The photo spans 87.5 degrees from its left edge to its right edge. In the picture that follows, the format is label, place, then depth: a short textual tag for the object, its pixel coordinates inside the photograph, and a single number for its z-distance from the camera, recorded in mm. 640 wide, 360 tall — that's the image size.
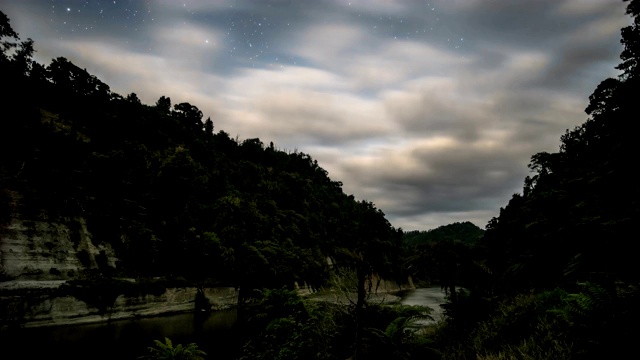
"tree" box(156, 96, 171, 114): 88106
